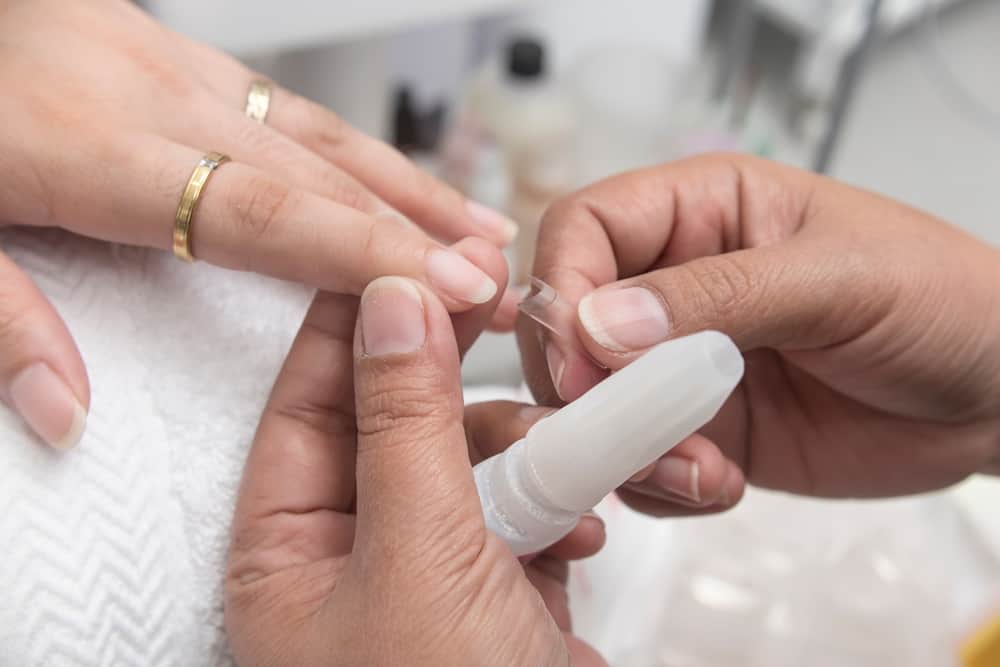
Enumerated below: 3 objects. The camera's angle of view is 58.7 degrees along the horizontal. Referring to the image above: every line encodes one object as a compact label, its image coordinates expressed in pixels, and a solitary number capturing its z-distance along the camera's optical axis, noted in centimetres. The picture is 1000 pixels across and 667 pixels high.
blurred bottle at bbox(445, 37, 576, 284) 92
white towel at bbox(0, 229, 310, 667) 40
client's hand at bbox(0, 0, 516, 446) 42
